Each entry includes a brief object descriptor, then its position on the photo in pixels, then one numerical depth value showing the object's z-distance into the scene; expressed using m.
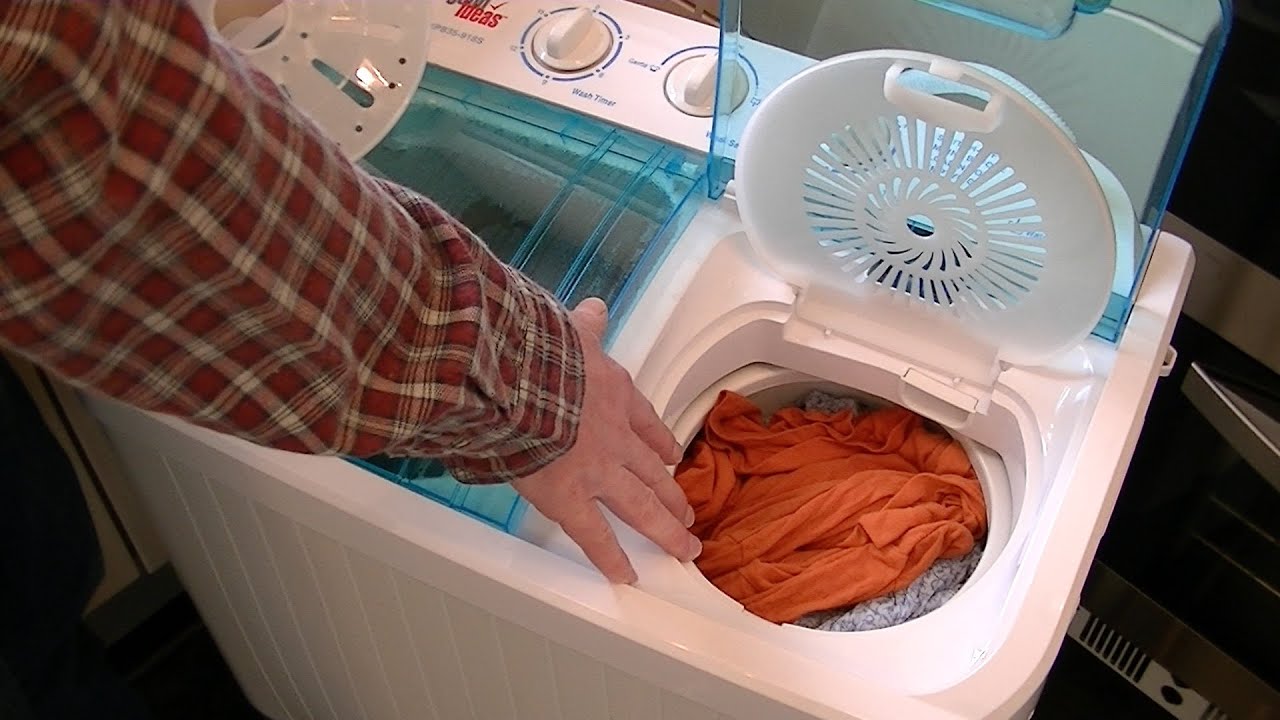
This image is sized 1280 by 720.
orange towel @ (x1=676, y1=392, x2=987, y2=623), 0.77
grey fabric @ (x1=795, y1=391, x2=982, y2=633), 0.76
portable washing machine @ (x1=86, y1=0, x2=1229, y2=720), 0.67
